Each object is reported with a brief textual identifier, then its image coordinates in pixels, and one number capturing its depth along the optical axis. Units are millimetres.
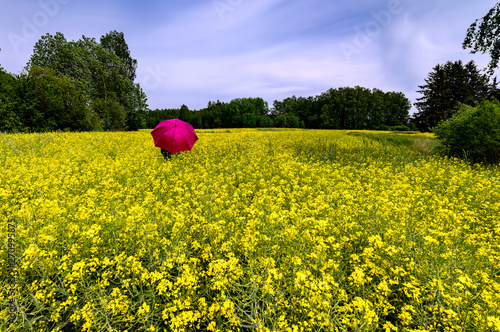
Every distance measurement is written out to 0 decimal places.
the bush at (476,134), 11023
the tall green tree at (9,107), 20875
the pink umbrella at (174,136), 8414
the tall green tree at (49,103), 22641
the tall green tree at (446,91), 44156
